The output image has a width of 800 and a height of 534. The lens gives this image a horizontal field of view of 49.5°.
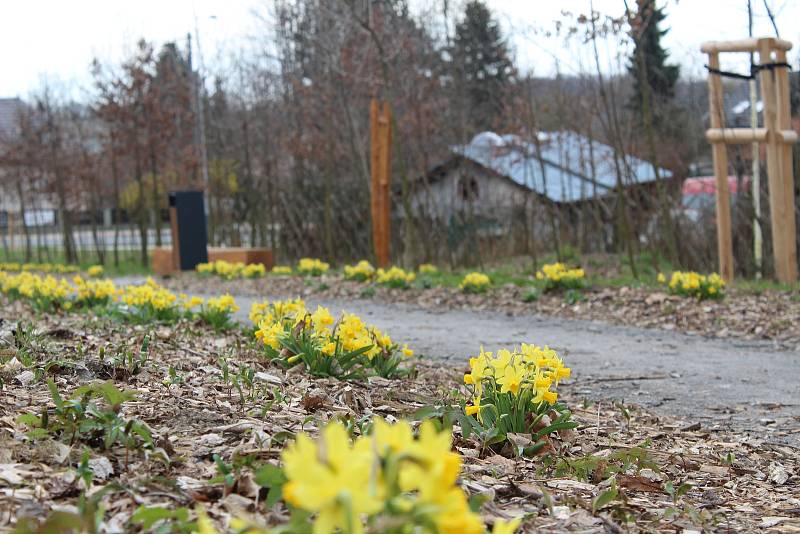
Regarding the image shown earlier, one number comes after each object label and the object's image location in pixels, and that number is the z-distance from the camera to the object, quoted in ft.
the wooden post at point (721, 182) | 33.99
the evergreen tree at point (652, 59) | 34.76
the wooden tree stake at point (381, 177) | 47.47
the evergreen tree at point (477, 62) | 69.51
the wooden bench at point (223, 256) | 55.98
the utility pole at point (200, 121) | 77.00
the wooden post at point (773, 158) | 32.78
